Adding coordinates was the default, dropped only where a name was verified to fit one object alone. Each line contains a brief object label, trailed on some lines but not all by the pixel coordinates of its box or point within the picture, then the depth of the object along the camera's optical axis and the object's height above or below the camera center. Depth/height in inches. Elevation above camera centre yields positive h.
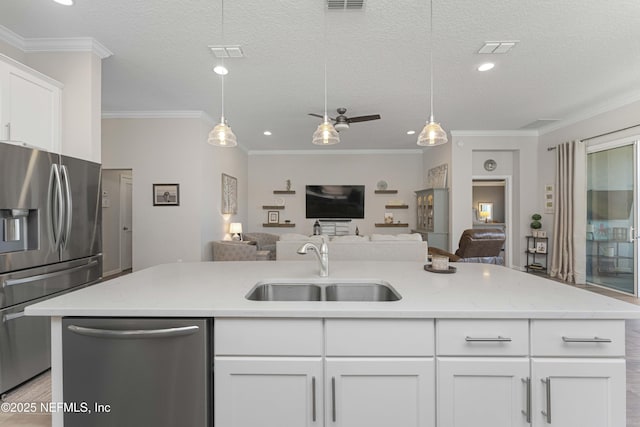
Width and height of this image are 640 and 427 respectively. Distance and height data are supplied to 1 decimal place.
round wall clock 245.1 +41.0
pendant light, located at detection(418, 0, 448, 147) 86.0 +23.3
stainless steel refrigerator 77.1 -8.6
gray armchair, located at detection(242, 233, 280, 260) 265.3 -23.8
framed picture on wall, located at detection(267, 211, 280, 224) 304.5 -4.0
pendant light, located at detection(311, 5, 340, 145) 87.7 +24.1
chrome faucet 70.8 -11.1
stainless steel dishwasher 47.7 -25.7
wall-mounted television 300.7 +14.5
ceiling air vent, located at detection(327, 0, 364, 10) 89.3 +64.8
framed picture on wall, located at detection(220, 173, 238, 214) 230.7 +16.4
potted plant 226.9 -7.7
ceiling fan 166.5 +54.4
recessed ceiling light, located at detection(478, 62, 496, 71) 126.5 +64.7
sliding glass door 167.6 -1.2
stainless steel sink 68.2 -18.0
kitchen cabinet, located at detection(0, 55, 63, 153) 85.1 +33.8
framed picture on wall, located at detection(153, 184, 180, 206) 188.4 +12.6
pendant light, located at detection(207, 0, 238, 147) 88.8 +23.9
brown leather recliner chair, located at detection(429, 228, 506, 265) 176.1 -19.3
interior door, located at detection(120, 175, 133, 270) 236.5 -6.5
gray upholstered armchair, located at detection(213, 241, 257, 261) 196.7 -25.4
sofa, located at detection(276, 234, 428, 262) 155.7 -18.5
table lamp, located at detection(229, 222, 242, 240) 239.3 -13.0
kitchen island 46.7 -23.9
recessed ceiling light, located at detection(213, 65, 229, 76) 126.9 +63.7
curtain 194.1 +0.8
